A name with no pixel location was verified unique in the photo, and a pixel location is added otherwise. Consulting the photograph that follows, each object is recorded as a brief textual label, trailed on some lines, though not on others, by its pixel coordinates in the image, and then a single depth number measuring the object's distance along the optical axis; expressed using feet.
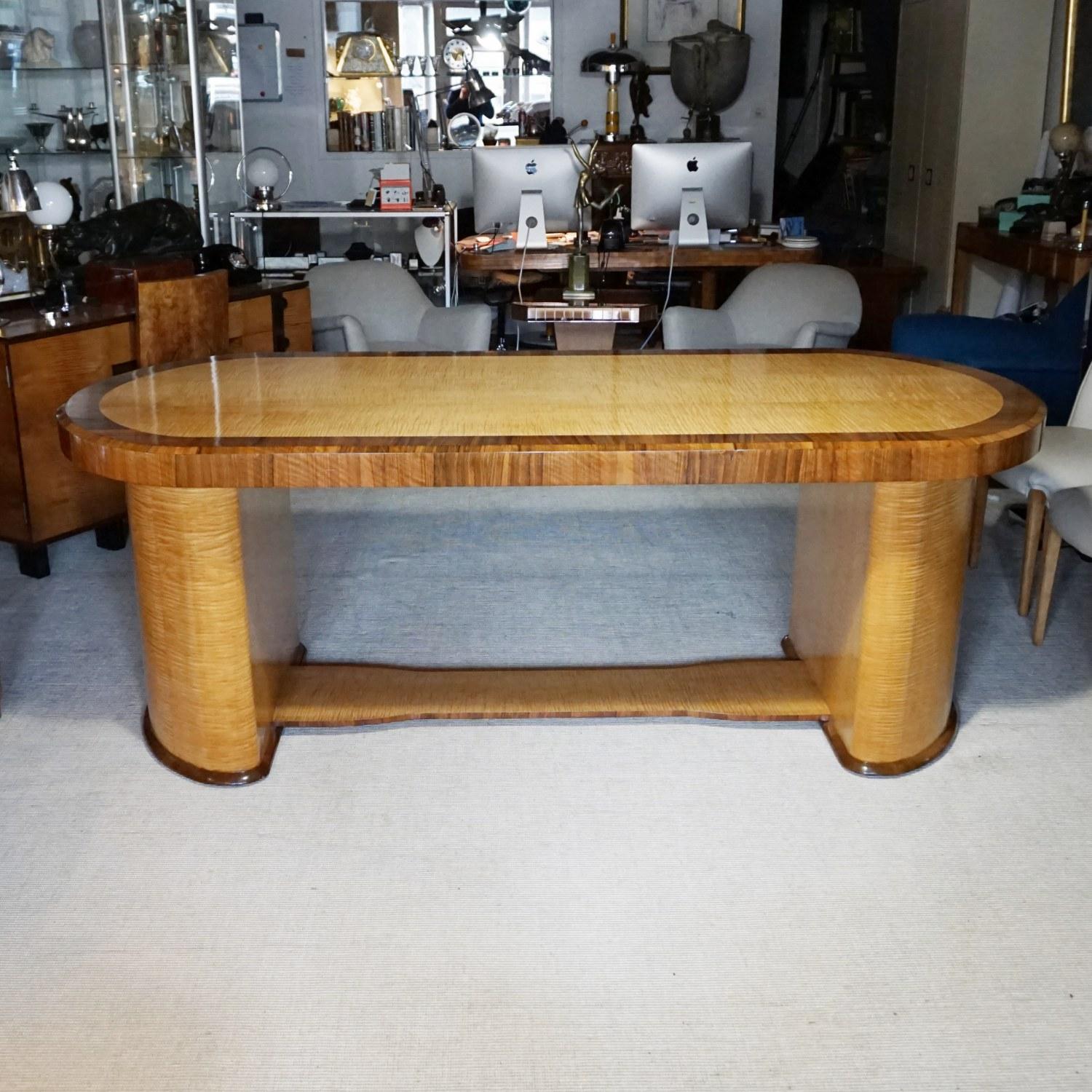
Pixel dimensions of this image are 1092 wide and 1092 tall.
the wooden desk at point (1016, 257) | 16.33
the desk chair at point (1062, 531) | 10.21
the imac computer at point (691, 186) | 18.70
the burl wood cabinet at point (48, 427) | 12.08
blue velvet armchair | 15.21
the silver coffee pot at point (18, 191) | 13.57
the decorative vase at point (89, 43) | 17.90
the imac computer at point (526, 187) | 18.28
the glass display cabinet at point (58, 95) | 17.56
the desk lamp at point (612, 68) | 25.84
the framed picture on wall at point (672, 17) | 28.14
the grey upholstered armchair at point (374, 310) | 16.31
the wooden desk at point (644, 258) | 18.03
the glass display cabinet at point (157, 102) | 18.28
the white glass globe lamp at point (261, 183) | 21.49
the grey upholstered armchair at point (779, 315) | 14.98
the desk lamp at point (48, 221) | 13.70
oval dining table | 7.36
